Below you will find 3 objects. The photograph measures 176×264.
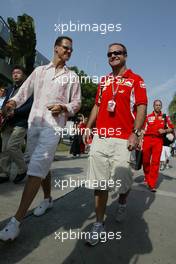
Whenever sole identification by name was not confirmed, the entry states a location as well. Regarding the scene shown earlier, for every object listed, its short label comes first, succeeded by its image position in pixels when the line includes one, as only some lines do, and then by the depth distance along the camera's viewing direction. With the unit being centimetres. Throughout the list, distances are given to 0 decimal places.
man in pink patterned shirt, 175
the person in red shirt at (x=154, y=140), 380
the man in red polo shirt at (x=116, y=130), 187
